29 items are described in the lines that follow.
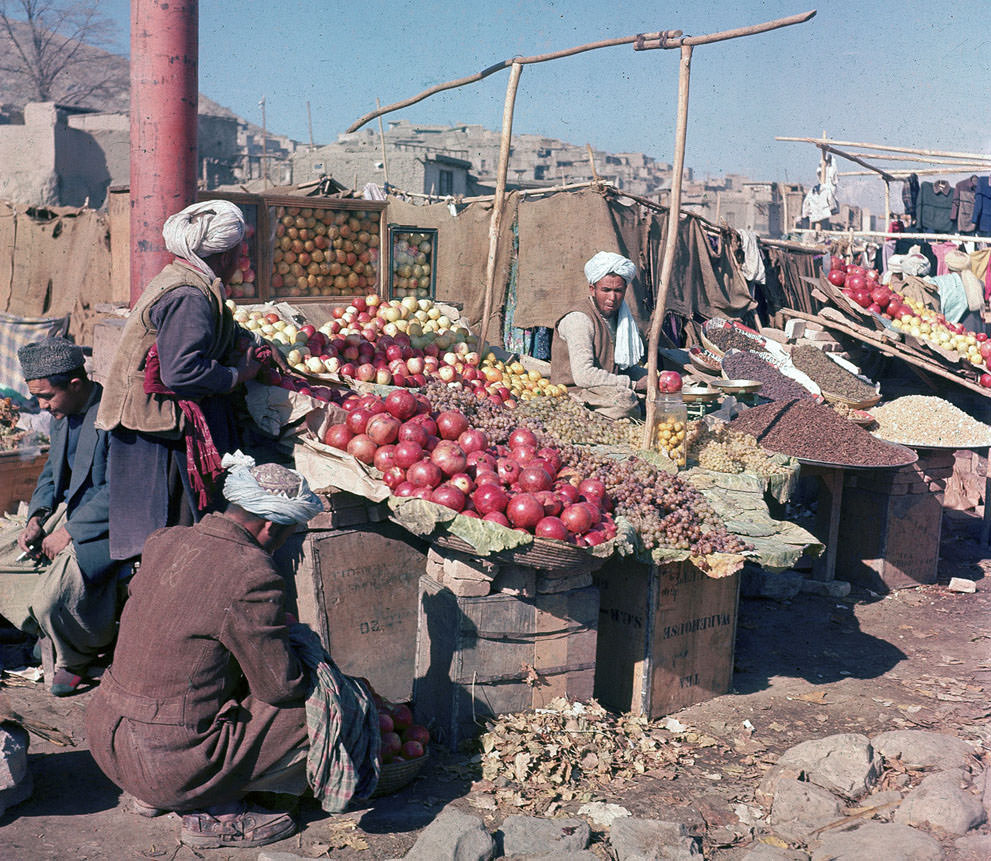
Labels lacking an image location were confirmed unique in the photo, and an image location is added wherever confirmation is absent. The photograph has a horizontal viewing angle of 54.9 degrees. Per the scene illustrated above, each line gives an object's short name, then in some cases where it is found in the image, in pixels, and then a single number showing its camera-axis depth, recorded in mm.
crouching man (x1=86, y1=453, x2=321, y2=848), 2768
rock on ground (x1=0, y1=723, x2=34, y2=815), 3066
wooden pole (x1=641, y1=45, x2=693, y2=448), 4805
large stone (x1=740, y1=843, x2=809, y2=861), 3052
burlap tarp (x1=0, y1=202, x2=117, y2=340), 9180
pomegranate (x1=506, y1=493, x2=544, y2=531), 3736
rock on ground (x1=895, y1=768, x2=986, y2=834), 3240
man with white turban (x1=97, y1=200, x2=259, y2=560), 3580
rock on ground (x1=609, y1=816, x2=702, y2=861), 3027
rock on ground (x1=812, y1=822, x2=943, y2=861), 3012
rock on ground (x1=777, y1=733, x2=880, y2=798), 3535
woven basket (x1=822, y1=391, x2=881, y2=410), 7352
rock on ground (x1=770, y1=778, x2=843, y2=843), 3328
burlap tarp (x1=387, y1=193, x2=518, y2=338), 9375
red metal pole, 4793
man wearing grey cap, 3869
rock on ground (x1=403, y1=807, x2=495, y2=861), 2900
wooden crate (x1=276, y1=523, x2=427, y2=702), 4078
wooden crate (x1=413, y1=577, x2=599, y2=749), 3807
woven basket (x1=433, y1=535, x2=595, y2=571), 3625
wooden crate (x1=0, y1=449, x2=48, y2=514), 5871
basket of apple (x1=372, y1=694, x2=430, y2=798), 3400
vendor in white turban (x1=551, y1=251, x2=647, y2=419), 5707
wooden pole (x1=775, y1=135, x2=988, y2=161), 11672
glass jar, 5059
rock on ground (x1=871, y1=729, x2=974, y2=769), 3793
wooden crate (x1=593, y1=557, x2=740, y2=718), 4199
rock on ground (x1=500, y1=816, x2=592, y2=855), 3064
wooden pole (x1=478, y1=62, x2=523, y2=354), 5930
